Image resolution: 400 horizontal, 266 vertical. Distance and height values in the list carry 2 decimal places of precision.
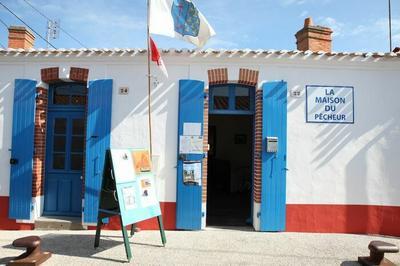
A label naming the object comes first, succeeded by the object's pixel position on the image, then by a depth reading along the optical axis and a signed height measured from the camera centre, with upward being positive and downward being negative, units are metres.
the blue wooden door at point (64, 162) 6.57 -0.39
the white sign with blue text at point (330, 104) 6.22 +0.82
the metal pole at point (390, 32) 14.15 +5.35
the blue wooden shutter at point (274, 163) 6.11 -0.32
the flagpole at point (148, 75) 5.62 +1.26
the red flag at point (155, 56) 5.66 +1.56
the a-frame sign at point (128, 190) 4.69 -0.69
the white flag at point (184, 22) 5.64 +2.16
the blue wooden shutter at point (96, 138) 6.19 +0.10
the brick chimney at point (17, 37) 7.00 +2.29
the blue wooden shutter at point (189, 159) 6.12 -0.29
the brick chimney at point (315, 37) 6.65 +2.27
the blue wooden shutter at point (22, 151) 6.26 -0.16
